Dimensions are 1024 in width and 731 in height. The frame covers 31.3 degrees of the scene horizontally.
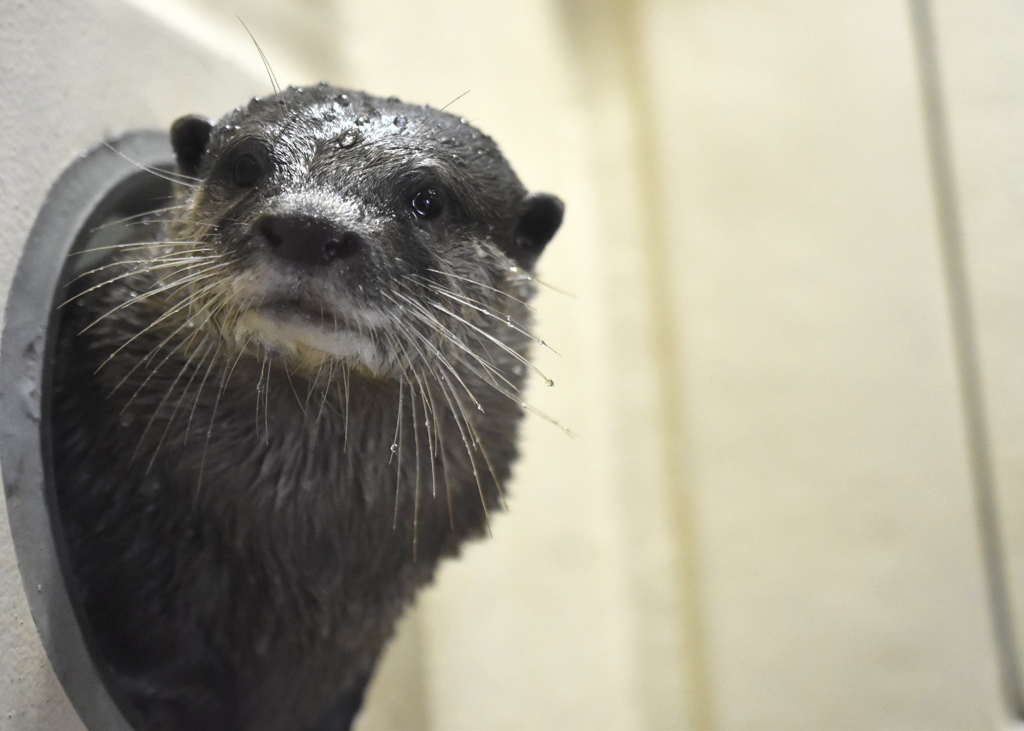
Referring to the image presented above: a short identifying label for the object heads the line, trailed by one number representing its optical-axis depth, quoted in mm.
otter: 448
